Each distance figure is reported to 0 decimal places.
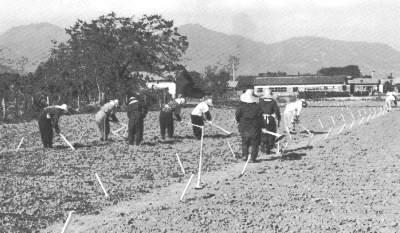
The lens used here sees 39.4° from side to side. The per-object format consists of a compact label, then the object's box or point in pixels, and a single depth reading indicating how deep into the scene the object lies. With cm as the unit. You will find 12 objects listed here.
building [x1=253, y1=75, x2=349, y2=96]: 10481
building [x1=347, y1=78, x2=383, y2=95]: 11394
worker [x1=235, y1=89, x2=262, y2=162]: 1384
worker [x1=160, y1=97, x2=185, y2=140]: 1923
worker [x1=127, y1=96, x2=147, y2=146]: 1733
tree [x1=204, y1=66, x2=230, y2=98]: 6788
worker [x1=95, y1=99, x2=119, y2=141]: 1814
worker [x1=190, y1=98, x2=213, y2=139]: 1900
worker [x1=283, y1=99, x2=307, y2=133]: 2098
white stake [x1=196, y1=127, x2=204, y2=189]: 1047
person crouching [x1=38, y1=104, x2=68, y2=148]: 1672
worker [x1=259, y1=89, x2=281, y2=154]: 1555
